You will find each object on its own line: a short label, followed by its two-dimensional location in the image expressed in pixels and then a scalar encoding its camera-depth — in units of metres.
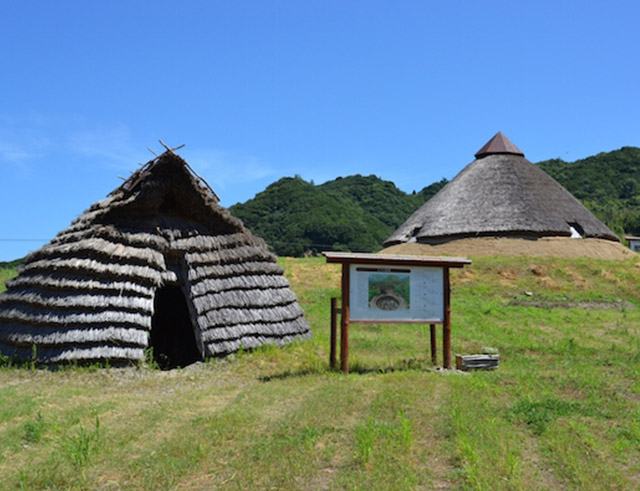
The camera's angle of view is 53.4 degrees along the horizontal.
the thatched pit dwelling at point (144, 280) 10.17
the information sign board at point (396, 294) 9.90
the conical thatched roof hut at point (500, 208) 30.16
